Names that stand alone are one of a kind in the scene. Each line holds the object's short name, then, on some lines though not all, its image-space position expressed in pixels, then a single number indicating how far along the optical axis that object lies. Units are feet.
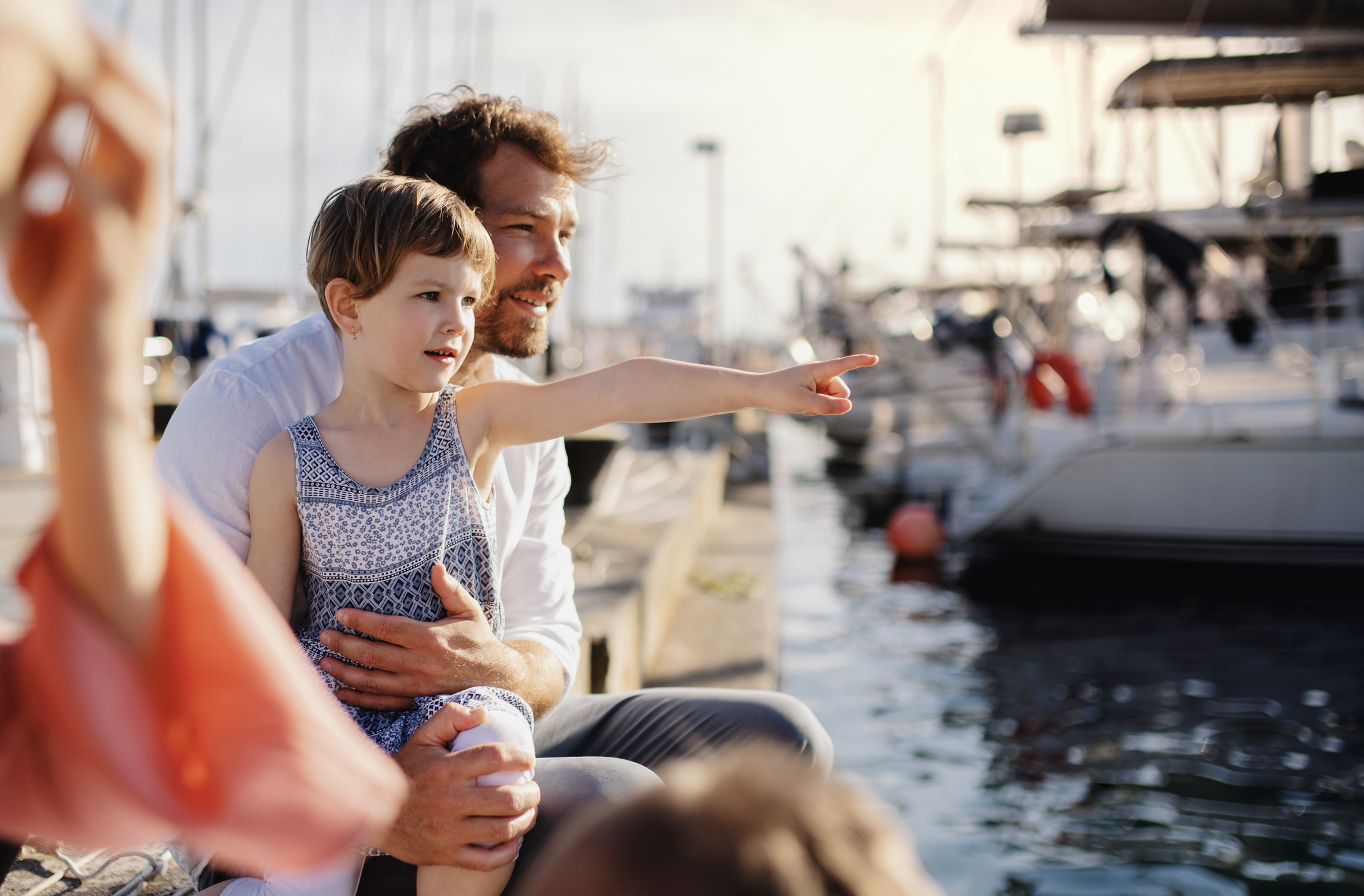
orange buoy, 38.01
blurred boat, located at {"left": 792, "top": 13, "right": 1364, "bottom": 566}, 33.81
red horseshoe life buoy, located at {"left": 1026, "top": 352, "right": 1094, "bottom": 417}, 40.47
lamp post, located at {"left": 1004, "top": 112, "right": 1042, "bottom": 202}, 78.28
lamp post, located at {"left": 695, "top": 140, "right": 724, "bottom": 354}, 96.37
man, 5.47
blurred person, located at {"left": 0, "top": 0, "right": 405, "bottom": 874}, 2.39
